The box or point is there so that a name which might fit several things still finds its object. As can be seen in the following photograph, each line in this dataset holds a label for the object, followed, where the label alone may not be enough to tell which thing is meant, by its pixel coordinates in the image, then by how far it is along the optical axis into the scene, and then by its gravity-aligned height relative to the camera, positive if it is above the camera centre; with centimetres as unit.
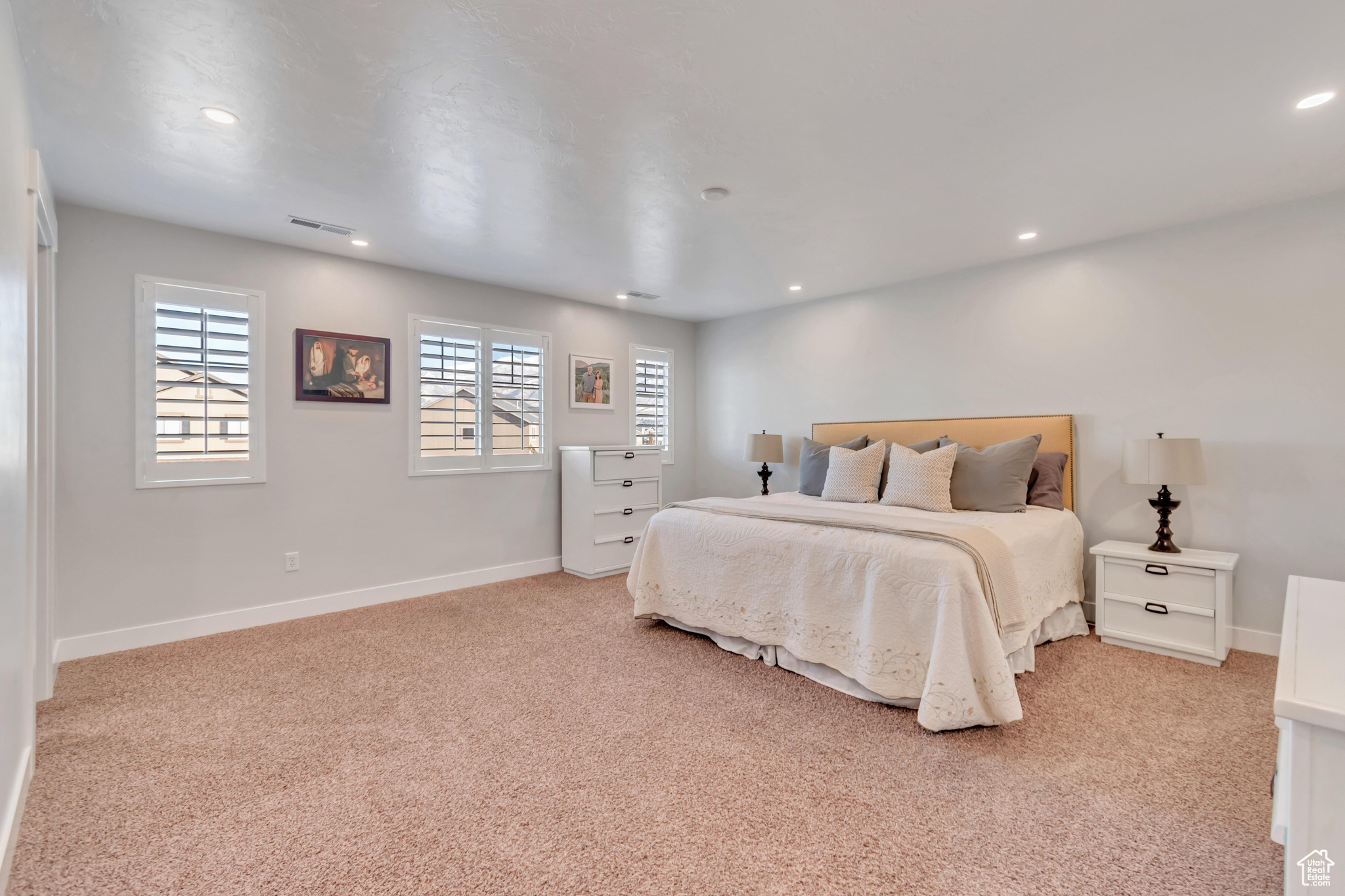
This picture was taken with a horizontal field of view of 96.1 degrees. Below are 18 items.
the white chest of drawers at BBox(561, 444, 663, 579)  466 -56
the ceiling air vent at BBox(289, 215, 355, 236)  322 +113
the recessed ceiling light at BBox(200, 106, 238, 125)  214 +114
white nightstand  286 -78
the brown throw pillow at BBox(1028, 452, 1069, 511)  353 -23
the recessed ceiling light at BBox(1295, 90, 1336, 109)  205 +119
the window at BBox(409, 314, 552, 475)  420 +27
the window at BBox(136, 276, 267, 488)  317 +26
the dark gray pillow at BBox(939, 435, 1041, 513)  341 -21
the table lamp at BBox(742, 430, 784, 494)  500 -8
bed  221 -67
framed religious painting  365 +42
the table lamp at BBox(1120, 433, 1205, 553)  300 -12
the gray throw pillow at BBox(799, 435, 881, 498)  432 -19
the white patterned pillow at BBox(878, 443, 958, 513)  352 -24
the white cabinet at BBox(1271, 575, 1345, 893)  80 -45
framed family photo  502 +47
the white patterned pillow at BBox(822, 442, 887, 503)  391 -24
